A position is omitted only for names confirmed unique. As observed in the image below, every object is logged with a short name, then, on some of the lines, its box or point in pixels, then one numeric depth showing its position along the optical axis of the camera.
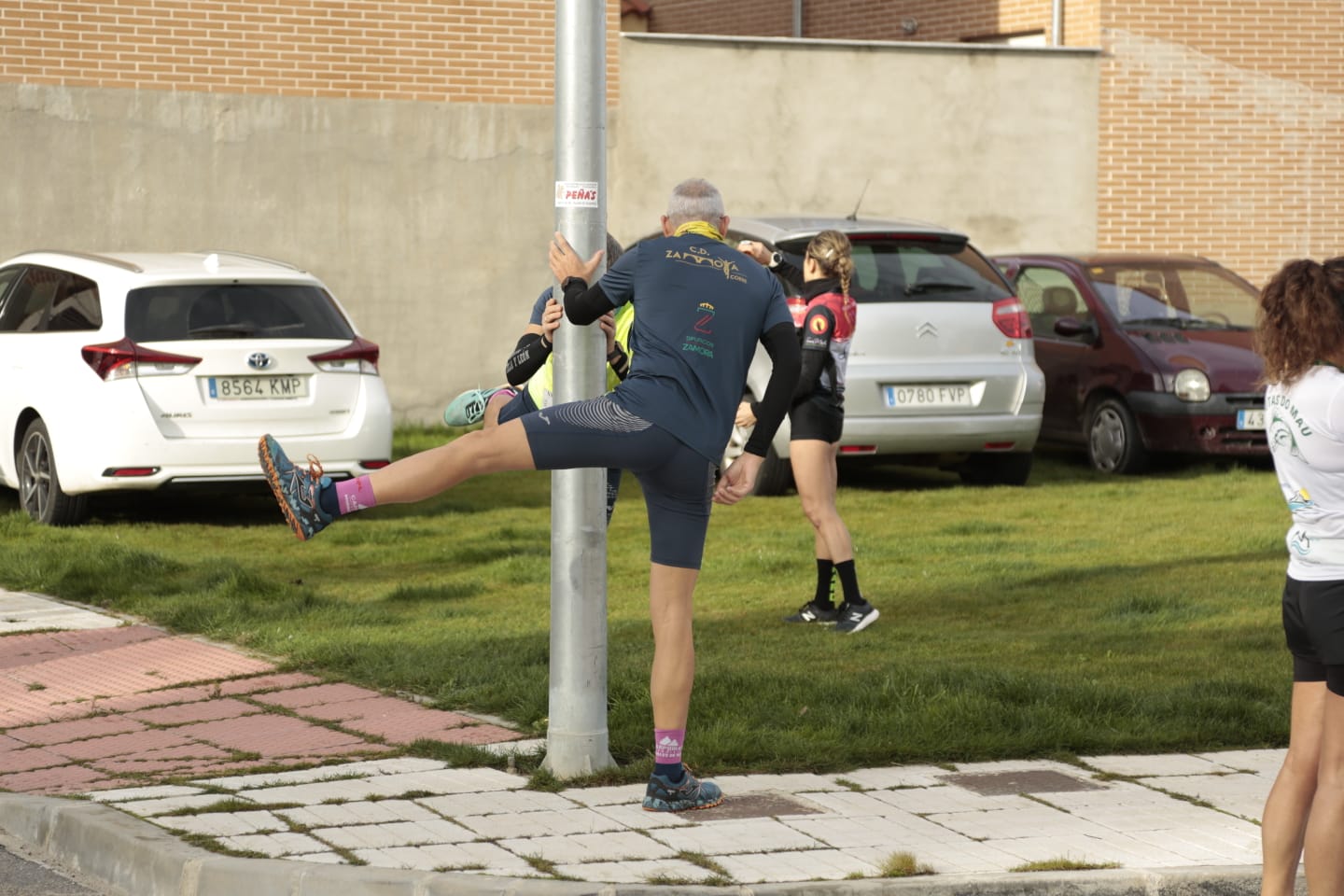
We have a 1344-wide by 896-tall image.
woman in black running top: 18.47
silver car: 27.81
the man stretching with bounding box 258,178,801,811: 11.70
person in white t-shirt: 9.58
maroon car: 31.00
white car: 23.89
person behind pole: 13.23
